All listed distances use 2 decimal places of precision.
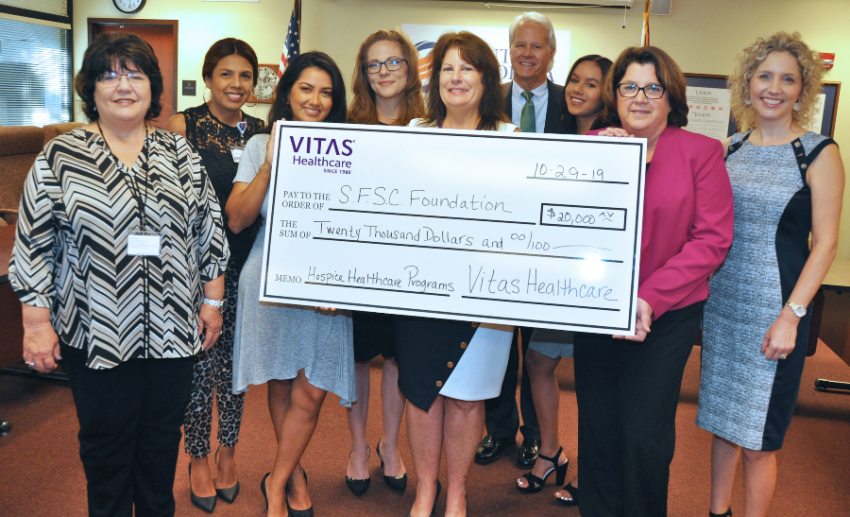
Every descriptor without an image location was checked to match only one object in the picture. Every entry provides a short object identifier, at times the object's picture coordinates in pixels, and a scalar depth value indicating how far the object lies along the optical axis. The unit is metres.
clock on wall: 7.54
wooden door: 7.59
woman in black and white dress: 2.22
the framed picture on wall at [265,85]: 7.40
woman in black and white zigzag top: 1.81
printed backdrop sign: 6.92
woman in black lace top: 2.51
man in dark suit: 3.09
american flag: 6.39
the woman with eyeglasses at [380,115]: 2.56
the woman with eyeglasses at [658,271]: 1.97
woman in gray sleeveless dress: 2.11
